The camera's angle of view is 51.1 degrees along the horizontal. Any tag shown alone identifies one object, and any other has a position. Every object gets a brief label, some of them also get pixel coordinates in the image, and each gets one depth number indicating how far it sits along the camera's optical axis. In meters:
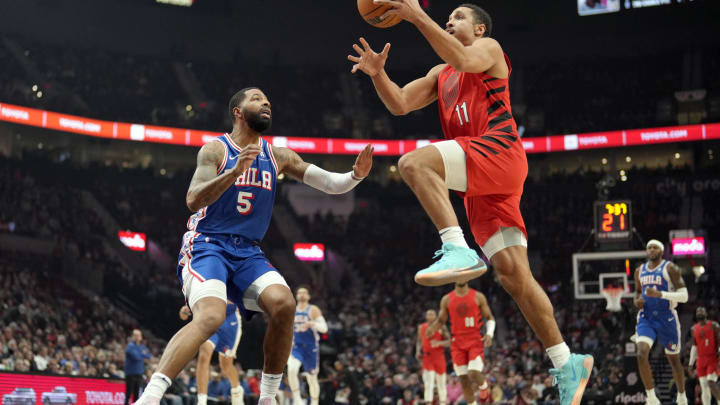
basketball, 5.53
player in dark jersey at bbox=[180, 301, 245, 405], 11.38
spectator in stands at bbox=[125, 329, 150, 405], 13.33
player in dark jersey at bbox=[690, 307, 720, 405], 12.44
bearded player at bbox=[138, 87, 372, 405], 5.44
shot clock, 17.36
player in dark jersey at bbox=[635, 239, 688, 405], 10.99
